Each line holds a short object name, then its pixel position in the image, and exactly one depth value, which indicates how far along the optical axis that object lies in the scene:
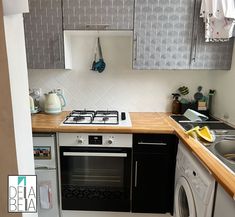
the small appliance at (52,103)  2.05
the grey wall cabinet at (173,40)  1.76
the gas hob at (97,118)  1.79
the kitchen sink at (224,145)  1.41
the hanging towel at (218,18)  1.64
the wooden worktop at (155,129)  1.03
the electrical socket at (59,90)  2.21
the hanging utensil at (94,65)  2.11
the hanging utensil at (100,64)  2.10
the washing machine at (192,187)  1.15
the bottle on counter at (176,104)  2.17
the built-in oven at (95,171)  1.73
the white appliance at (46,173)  1.73
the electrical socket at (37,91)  2.20
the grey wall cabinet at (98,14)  1.76
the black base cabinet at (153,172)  1.72
